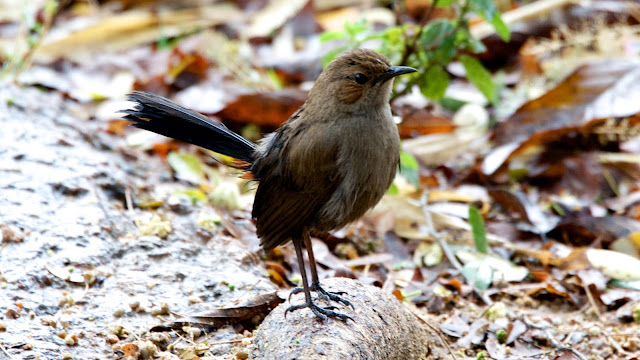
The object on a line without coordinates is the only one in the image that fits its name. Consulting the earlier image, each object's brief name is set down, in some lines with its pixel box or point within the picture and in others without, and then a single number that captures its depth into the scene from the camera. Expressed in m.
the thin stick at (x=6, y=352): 6.33
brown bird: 7.12
